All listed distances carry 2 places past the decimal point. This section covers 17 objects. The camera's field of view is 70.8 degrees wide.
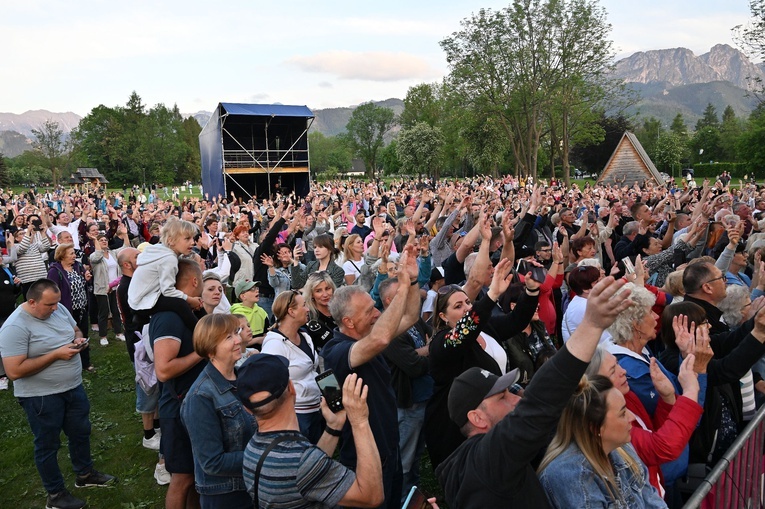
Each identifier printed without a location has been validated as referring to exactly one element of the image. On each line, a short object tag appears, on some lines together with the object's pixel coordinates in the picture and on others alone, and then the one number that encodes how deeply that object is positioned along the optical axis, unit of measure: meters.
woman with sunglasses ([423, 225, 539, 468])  3.27
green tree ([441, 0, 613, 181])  33.25
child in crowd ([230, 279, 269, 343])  5.19
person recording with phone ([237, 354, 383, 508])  2.16
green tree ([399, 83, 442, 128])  78.94
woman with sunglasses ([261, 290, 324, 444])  3.73
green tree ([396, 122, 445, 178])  60.16
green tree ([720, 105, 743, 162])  70.76
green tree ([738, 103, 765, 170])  43.41
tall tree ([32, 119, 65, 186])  81.19
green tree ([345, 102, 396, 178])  105.56
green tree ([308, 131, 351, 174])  120.62
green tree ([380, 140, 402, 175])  89.50
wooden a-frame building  39.16
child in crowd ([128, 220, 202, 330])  3.62
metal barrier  2.55
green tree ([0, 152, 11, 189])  69.31
